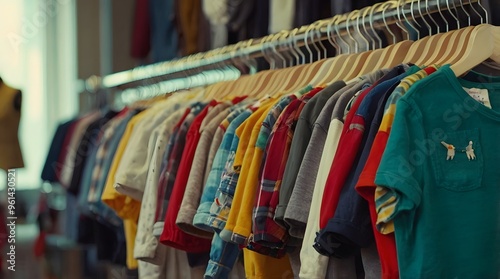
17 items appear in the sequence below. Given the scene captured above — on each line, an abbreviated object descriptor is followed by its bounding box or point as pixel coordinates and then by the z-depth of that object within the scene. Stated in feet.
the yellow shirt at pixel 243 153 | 7.19
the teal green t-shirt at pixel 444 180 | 6.21
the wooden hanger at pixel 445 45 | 6.83
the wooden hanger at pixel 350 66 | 7.43
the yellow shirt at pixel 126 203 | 8.63
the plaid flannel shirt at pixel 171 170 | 8.05
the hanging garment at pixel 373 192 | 6.25
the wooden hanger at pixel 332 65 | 7.60
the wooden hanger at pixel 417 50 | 7.05
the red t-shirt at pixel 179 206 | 7.73
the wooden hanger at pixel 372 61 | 7.33
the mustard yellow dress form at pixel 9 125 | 10.17
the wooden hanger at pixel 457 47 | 6.73
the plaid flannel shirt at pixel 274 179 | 6.87
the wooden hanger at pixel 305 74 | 7.86
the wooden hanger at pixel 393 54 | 7.18
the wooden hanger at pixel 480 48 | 6.59
